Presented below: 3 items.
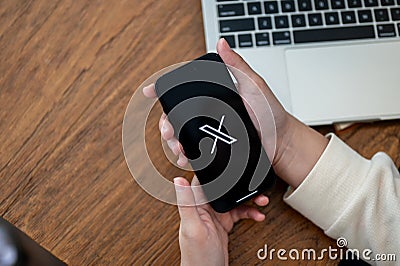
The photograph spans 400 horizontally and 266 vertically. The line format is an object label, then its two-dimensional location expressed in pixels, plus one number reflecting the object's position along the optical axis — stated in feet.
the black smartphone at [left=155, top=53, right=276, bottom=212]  1.92
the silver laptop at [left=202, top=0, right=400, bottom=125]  2.22
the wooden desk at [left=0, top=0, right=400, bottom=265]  2.10
